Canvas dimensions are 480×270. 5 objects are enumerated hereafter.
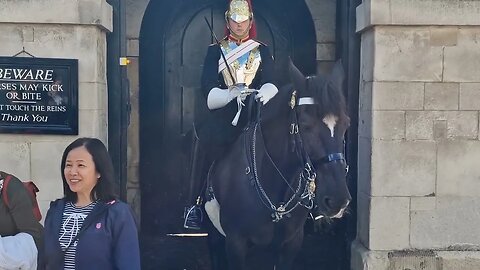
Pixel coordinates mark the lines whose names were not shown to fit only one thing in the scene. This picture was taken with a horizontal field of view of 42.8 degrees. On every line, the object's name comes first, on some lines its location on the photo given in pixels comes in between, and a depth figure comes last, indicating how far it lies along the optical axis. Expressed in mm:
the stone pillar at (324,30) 6914
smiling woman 3207
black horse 4188
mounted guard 5344
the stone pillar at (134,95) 6844
